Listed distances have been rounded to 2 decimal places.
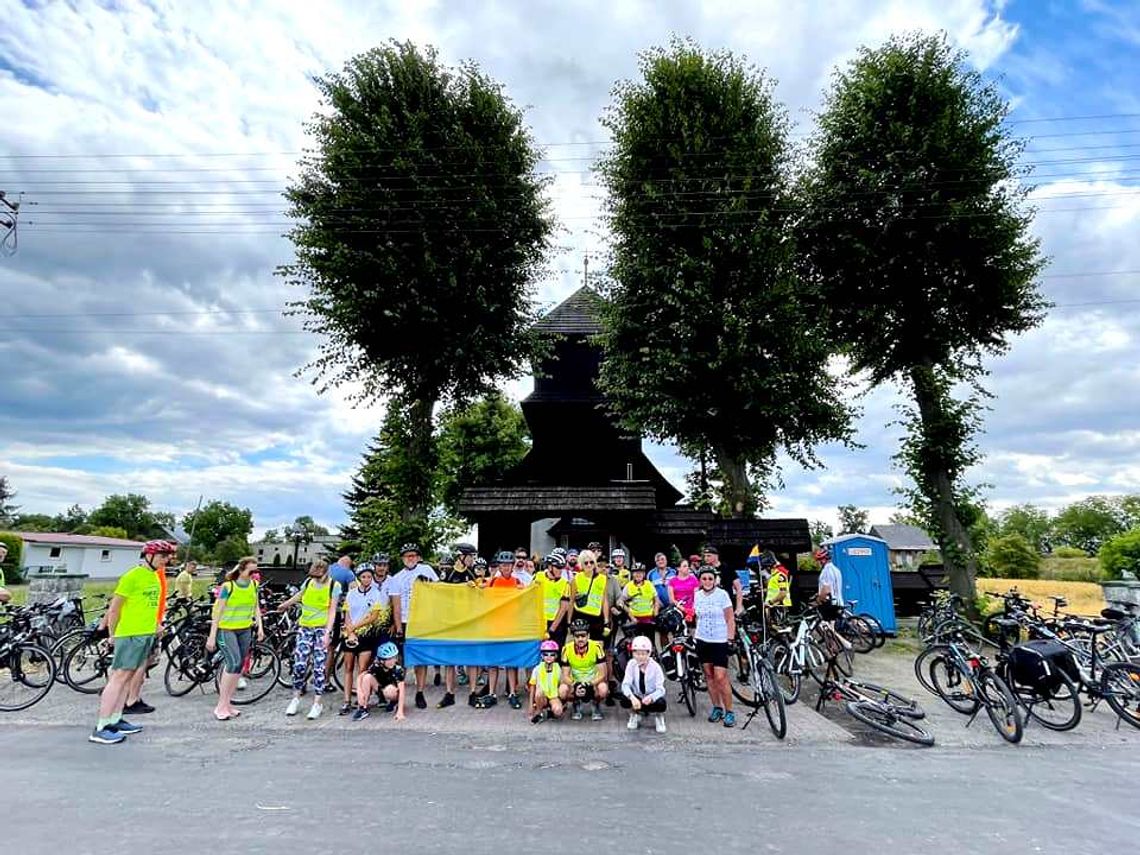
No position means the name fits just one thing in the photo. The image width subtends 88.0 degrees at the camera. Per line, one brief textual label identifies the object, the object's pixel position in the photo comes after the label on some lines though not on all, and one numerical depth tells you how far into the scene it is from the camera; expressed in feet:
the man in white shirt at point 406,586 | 29.12
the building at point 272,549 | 233.96
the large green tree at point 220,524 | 357.20
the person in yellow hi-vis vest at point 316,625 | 26.73
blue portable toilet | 49.44
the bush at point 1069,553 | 200.99
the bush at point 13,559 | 125.49
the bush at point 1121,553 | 106.27
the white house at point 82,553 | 165.99
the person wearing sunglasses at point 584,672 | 25.13
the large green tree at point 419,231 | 53.67
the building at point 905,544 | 179.83
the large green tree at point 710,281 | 52.85
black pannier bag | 24.33
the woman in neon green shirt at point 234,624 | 25.03
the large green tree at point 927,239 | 51.31
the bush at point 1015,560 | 149.69
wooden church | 53.67
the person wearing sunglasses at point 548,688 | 24.81
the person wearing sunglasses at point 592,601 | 28.04
